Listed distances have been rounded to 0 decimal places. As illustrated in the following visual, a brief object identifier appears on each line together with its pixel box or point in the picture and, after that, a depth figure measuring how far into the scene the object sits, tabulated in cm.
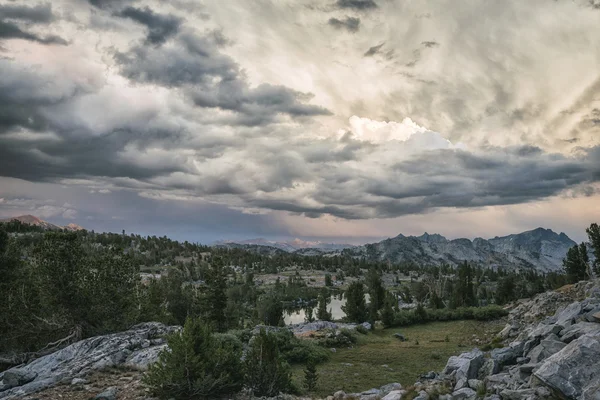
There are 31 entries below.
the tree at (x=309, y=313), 9324
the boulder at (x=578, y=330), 1622
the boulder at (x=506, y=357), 1819
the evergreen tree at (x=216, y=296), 5525
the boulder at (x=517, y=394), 1315
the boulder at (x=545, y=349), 1625
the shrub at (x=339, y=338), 4684
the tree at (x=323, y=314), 9122
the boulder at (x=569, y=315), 1949
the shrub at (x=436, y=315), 6579
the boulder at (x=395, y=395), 1724
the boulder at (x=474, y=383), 1585
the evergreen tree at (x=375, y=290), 7256
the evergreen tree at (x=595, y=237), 9678
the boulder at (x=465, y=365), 1780
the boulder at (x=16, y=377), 2170
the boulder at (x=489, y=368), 1734
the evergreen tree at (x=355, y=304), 7325
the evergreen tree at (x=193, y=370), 1759
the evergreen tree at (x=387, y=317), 6594
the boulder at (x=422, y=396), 1612
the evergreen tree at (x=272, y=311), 7144
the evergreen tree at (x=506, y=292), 9681
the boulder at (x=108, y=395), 1836
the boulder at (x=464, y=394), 1530
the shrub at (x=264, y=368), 2023
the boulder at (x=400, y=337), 5341
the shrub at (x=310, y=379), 2643
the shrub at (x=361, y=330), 5759
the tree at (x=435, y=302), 8458
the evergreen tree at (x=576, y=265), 9900
